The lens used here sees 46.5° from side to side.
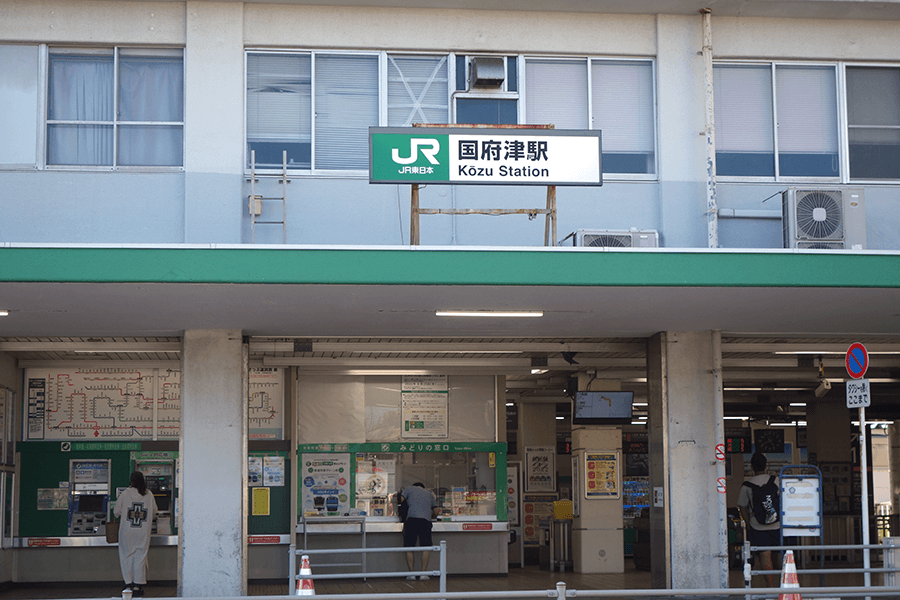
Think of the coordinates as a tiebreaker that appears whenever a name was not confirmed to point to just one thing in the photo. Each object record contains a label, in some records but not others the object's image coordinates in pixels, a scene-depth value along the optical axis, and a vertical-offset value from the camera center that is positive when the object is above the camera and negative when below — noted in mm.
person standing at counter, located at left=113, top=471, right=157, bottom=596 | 13609 -1476
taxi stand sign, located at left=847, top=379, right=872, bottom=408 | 10820 +244
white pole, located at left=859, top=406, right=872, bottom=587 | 10633 -853
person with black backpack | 13406 -1192
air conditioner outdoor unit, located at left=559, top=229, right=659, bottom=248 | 12305 +2118
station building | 12164 +2815
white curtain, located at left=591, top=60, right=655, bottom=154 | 13508 +4085
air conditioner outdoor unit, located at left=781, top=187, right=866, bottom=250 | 12430 +2329
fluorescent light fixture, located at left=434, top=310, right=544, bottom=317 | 11914 +1203
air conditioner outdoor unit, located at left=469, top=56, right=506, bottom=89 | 13172 +4357
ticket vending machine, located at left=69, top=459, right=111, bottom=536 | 15461 -1104
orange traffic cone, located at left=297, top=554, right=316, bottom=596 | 9930 -1551
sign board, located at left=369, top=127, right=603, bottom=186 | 10680 +2697
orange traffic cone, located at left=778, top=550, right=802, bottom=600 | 9570 -1444
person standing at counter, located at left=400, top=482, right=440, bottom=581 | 15945 -1485
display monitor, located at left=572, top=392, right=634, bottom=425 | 16188 +159
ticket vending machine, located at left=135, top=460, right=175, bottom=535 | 15688 -918
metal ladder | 12359 +2622
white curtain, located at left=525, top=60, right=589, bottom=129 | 13508 +4179
